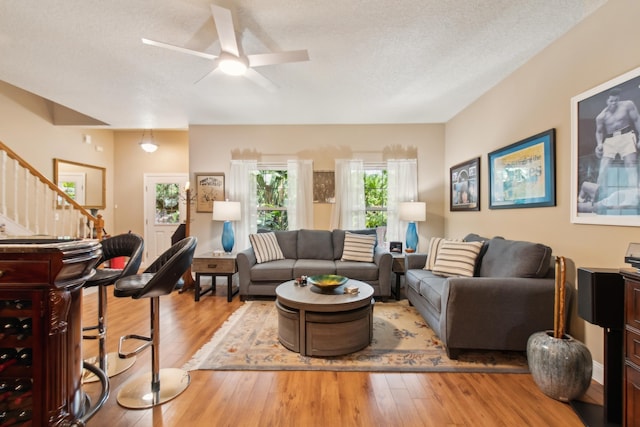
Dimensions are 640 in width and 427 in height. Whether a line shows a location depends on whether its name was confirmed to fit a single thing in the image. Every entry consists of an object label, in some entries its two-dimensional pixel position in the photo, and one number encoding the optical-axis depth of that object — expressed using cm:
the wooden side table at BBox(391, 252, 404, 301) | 386
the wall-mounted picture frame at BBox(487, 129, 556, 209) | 247
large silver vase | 174
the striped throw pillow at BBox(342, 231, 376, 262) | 396
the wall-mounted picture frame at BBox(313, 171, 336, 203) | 464
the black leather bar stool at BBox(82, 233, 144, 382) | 203
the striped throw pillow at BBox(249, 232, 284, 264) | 394
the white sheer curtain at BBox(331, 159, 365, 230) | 459
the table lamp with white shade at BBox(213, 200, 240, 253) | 418
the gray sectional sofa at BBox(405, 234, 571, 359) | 216
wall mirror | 523
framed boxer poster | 178
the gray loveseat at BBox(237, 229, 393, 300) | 366
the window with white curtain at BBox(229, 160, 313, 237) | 462
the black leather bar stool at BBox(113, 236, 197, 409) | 169
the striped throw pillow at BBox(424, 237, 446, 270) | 335
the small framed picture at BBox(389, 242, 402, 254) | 424
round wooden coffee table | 232
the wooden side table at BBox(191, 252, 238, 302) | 383
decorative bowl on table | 261
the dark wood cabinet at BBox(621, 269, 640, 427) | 138
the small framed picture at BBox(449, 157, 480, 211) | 364
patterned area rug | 219
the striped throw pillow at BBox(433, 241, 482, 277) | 289
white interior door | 593
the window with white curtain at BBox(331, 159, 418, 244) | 458
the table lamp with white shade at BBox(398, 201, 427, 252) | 418
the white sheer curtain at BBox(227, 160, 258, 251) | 464
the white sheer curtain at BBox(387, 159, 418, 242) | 458
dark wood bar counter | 130
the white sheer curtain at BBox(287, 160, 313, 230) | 462
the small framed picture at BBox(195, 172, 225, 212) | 468
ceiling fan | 195
